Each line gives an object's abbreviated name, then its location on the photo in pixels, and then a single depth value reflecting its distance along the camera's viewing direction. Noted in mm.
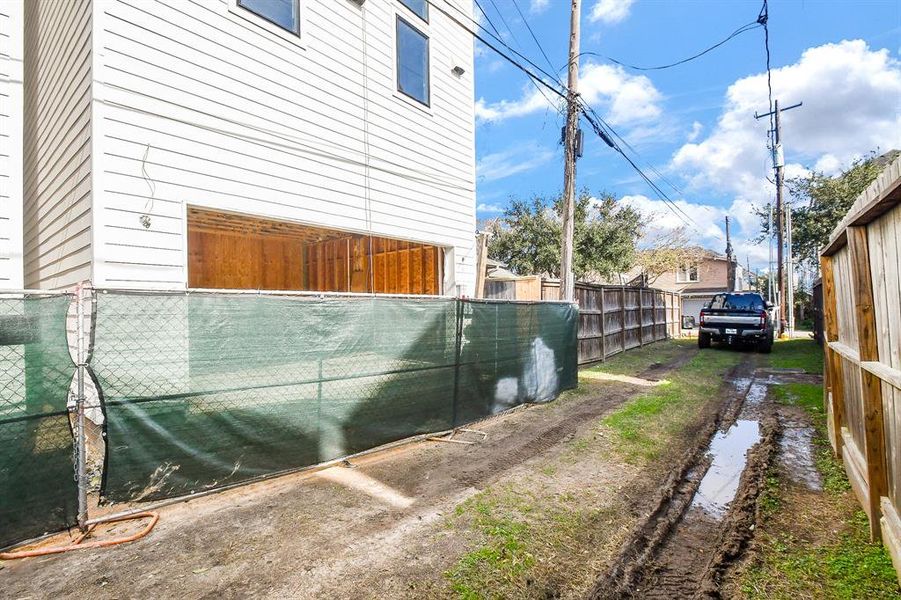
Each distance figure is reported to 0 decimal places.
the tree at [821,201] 21203
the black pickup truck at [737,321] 14094
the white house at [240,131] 4430
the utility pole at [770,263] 27609
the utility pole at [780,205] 20314
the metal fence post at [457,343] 5680
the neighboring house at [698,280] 40875
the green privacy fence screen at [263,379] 3227
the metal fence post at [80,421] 3025
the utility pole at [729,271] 34844
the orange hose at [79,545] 2797
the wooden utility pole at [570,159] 8719
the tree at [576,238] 24328
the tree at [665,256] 34062
